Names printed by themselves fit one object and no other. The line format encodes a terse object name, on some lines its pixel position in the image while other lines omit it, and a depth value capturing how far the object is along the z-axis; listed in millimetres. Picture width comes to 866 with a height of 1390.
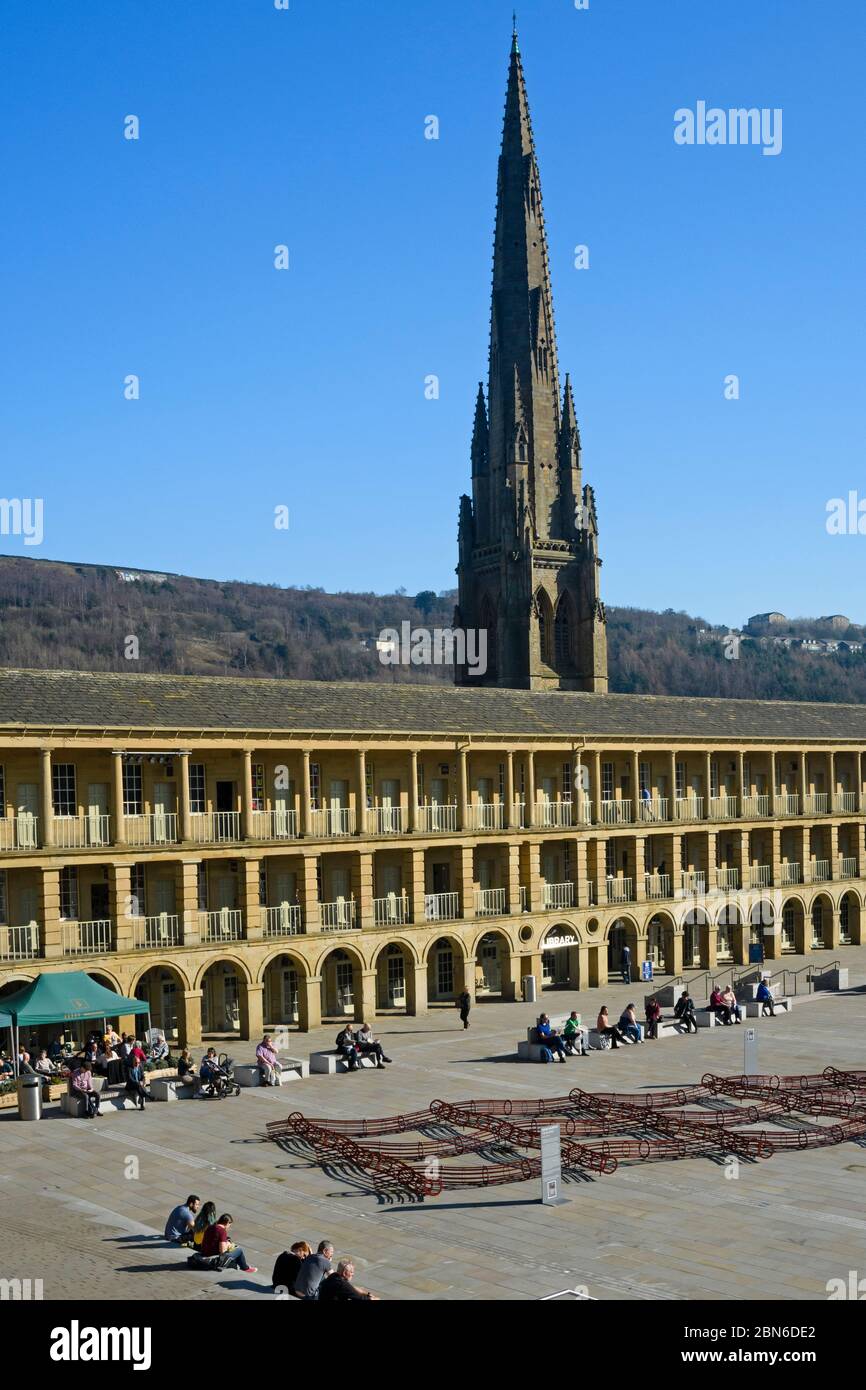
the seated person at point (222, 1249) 20859
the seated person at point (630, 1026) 41594
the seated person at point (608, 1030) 41375
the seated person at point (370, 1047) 38781
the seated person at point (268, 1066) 36438
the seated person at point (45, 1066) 34656
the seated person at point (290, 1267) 18828
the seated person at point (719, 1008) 45094
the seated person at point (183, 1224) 22031
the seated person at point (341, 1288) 16703
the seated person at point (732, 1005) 45469
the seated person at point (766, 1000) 47062
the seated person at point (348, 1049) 38219
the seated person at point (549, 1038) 39406
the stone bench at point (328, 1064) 38250
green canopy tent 34312
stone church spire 90125
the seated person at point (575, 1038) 40062
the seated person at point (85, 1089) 32562
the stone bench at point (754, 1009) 46969
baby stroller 34875
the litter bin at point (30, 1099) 32438
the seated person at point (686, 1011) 43562
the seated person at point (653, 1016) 42625
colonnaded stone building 40500
